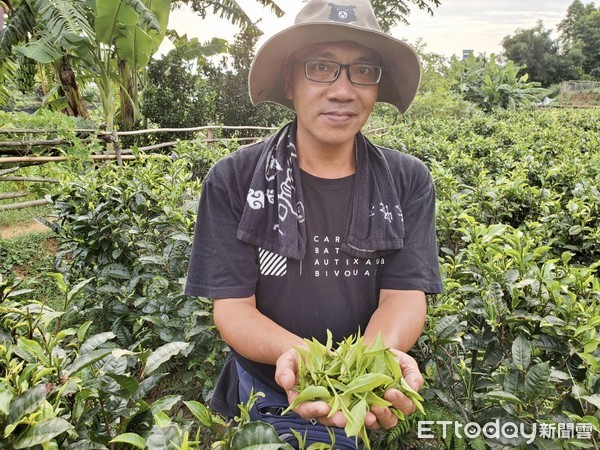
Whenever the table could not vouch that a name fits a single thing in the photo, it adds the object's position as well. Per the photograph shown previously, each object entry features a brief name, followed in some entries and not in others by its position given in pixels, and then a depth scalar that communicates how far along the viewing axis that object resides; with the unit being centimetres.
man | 137
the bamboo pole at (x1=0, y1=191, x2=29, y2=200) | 593
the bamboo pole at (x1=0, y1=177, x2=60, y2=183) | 597
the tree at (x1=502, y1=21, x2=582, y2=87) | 4031
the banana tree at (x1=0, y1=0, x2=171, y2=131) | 770
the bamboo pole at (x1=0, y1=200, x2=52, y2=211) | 596
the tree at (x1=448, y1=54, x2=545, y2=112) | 2006
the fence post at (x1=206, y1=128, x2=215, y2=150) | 977
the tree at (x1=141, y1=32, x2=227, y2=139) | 1128
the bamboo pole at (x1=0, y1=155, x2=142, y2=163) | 571
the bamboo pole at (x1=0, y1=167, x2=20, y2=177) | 582
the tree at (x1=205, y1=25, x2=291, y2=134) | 1330
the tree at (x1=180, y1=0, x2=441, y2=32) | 1114
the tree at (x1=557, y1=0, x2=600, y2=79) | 4366
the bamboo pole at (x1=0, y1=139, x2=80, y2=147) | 596
